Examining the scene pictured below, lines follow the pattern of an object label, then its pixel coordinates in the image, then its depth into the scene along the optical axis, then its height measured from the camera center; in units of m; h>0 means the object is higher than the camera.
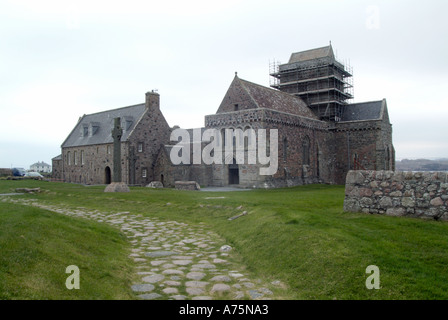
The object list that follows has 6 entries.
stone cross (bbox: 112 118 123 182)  25.73 +1.51
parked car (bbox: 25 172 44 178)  49.72 -0.53
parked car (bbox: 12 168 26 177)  50.67 -0.21
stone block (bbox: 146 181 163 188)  36.13 -1.54
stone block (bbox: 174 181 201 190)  30.69 -1.36
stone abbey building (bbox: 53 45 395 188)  35.84 +4.15
